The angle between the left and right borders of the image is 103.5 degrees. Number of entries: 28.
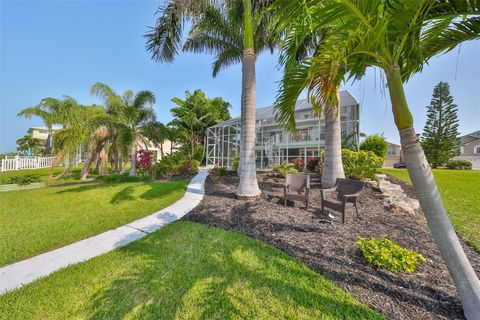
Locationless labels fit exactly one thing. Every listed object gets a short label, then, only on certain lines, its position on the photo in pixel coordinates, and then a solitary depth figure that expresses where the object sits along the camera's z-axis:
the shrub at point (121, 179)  10.45
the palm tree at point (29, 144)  33.34
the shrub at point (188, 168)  13.15
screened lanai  13.34
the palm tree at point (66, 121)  10.66
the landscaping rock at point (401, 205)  5.05
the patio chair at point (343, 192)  4.32
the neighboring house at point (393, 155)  37.12
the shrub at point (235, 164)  13.01
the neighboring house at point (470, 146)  32.03
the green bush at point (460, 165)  24.23
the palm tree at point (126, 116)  10.62
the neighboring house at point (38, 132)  41.41
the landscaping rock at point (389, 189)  6.24
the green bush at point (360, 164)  7.58
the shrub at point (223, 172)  11.30
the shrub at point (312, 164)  10.54
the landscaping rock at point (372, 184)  6.97
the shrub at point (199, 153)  22.17
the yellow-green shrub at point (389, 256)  2.56
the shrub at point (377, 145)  10.96
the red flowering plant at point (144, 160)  12.24
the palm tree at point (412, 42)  1.77
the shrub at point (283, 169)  9.41
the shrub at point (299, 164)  11.53
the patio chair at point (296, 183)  5.83
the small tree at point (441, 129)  25.81
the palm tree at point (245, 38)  6.01
